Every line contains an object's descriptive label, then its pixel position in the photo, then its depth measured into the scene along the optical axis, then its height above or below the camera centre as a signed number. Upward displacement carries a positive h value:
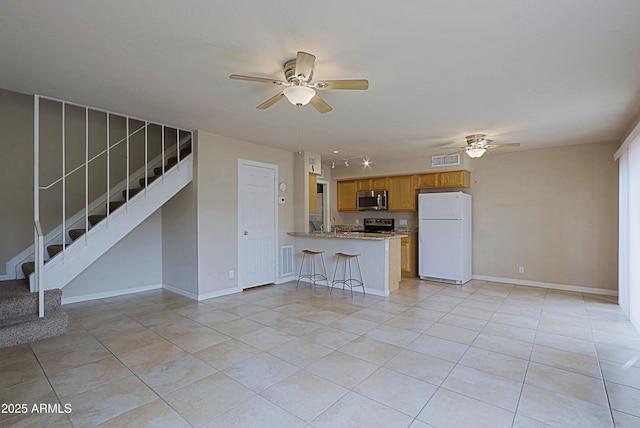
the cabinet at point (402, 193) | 6.89 +0.45
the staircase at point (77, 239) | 3.27 -0.28
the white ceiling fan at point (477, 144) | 4.86 +1.06
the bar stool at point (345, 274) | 5.47 -1.07
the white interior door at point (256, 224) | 5.32 -0.15
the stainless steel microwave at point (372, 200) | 7.29 +0.33
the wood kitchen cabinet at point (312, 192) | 6.40 +0.46
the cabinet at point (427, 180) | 6.60 +0.69
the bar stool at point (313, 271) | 5.90 -1.08
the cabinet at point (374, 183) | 7.30 +0.72
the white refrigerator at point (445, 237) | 5.93 -0.45
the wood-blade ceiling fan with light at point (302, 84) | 2.34 +1.01
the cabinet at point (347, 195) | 7.83 +0.47
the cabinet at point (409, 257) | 6.62 -0.91
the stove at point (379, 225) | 7.42 -0.27
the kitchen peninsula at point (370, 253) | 5.18 -0.66
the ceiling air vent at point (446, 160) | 6.13 +1.05
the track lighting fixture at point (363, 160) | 6.81 +1.21
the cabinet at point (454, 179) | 6.31 +0.70
